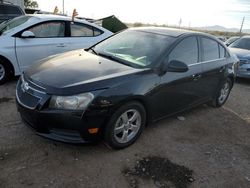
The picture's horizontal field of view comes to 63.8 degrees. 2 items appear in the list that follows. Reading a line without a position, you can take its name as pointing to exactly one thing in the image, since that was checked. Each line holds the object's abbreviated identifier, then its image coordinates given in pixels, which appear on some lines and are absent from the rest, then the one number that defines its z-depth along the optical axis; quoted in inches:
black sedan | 93.6
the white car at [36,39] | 165.4
